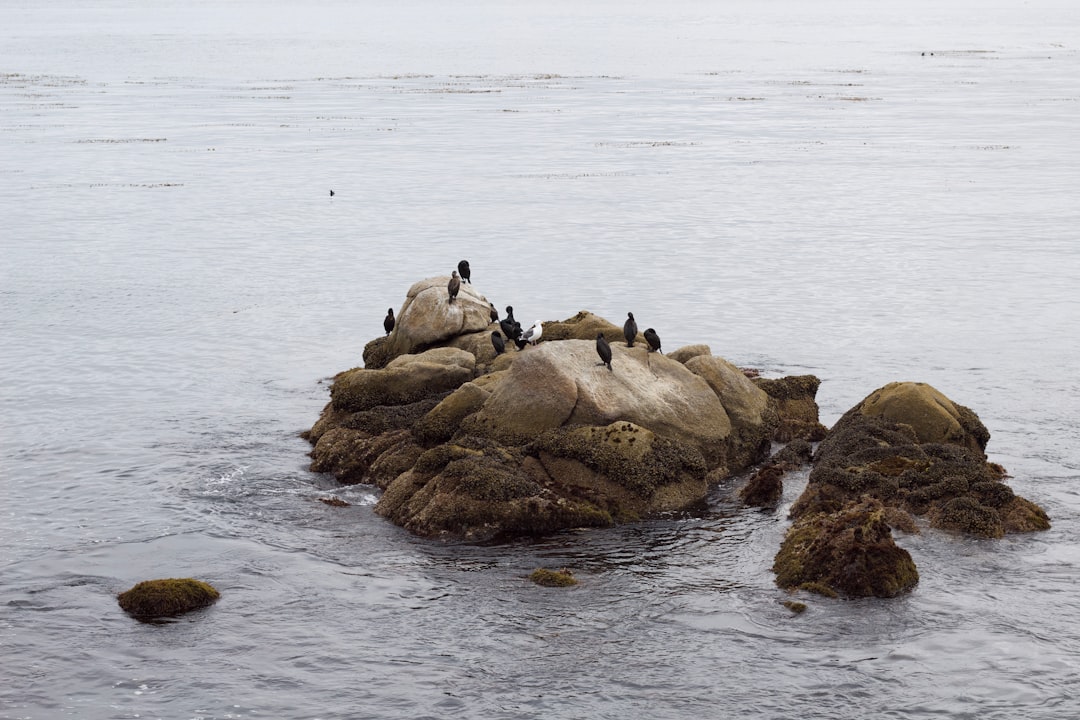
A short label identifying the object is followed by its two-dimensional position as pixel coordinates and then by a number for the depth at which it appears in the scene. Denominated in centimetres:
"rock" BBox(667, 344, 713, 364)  3416
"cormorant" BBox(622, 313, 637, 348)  3238
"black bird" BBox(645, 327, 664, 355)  3294
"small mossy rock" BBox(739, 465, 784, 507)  2950
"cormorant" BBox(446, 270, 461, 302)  3716
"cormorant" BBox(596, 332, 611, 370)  3033
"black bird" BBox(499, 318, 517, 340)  3566
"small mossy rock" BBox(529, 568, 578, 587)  2520
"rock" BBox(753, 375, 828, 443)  3378
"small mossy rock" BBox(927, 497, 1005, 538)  2727
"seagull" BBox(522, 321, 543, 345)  3553
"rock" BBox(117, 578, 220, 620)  2470
